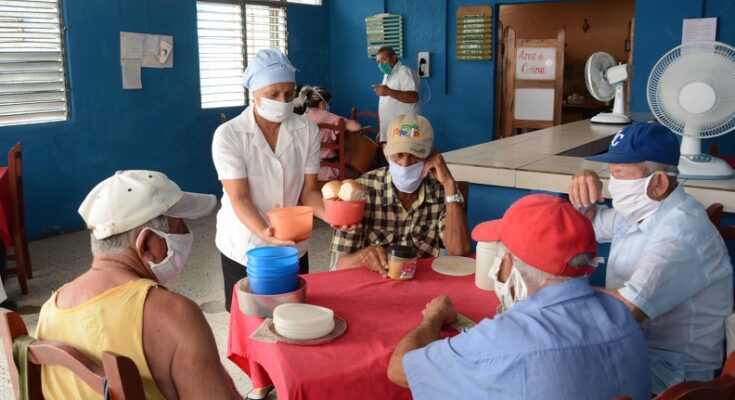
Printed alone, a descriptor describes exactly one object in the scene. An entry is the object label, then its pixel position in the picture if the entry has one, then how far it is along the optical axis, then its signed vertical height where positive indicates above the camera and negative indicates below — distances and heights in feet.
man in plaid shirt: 8.05 -1.45
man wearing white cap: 4.23 -1.44
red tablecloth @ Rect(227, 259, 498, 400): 4.87 -2.06
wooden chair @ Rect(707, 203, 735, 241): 7.06 -1.48
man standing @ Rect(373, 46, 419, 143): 22.38 +0.01
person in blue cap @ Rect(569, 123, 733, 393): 5.55 -1.52
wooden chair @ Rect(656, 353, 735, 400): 3.53 -1.66
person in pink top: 19.92 -0.87
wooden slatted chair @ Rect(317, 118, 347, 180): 19.65 -1.76
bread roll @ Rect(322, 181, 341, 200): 7.44 -1.15
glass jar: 6.81 -1.81
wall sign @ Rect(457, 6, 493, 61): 23.59 +2.02
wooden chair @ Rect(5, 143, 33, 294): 13.53 -2.69
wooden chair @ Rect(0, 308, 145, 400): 3.65 -1.67
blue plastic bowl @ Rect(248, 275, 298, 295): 5.94 -1.77
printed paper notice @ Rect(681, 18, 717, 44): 19.47 +1.74
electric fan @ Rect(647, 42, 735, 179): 8.34 -0.12
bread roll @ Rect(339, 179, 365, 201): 7.33 -1.15
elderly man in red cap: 4.00 -1.56
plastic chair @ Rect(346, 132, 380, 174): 20.90 -2.05
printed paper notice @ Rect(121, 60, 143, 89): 19.58 +0.43
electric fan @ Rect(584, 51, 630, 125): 13.91 +0.24
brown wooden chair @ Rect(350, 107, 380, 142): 25.14 -1.20
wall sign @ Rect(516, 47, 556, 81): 24.28 +0.93
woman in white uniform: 8.38 -0.96
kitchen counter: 8.38 -1.14
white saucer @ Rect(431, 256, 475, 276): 7.08 -1.96
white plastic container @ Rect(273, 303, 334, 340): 5.33 -1.90
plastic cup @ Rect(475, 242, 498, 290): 6.44 -1.71
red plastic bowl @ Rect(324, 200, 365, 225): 7.31 -1.37
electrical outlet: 25.23 +0.93
